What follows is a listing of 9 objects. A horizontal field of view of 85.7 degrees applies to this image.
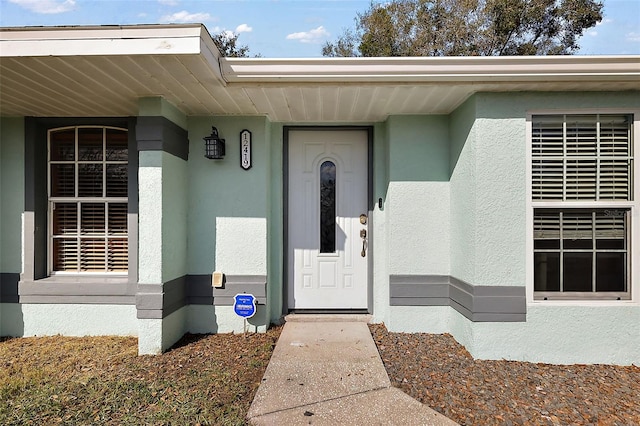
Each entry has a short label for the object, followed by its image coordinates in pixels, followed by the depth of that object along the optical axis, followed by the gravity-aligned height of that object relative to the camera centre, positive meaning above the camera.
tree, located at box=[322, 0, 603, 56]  9.50 +5.47
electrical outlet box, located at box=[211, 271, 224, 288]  3.86 -0.73
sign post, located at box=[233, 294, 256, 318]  3.78 -1.00
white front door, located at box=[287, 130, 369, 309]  4.31 -0.13
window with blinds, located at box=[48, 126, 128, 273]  4.05 +0.20
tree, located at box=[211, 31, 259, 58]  11.66 +5.84
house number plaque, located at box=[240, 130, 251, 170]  3.91 +0.73
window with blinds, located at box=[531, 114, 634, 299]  3.28 +0.09
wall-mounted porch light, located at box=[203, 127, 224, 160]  3.79 +0.75
